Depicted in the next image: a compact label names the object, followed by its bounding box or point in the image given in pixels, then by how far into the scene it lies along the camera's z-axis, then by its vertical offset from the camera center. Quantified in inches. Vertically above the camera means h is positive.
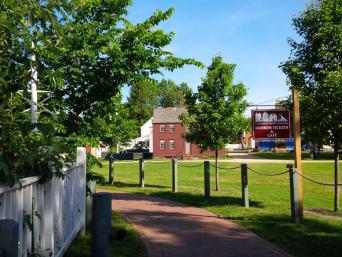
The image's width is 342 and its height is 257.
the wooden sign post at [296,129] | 458.6 +15.4
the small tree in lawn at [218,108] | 793.6 +60.5
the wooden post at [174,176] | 752.3 -40.1
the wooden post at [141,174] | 857.0 -41.5
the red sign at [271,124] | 510.6 +22.8
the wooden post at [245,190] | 542.3 -43.6
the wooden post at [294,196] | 428.1 -39.6
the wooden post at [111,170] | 932.0 -37.3
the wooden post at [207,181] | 607.6 -37.9
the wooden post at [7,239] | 92.3 -15.7
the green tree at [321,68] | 482.6 +78.2
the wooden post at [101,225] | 201.0 -29.5
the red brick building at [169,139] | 3053.6 +55.1
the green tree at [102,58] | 390.0 +68.7
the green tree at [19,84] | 142.5 +19.4
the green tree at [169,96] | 4822.8 +481.4
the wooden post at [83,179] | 340.2 -20.2
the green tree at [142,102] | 4323.3 +386.5
